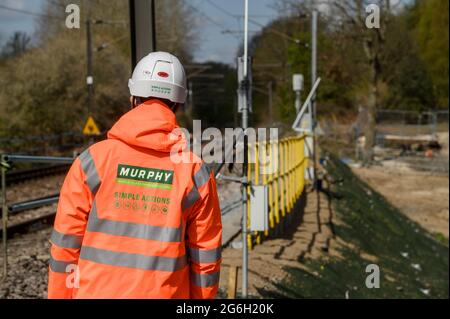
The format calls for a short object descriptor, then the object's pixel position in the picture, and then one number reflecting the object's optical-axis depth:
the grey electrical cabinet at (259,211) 7.76
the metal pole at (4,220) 6.70
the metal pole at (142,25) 4.39
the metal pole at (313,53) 14.62
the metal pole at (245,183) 5.72
